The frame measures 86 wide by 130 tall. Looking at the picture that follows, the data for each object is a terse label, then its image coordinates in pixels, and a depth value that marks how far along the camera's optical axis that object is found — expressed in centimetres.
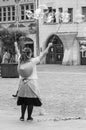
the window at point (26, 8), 4005
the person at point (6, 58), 1901
